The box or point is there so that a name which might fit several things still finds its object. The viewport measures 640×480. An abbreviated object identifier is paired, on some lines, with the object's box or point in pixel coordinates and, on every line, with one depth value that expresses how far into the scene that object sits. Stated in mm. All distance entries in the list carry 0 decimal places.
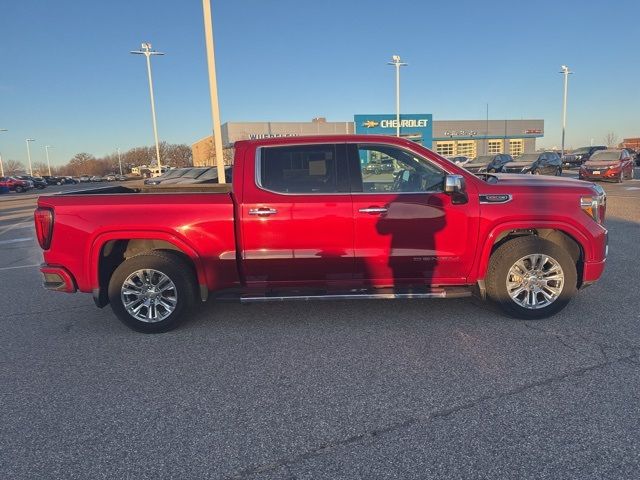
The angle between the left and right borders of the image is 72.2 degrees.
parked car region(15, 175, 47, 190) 51697
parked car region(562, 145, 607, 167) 36300
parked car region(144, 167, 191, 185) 23703
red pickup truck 4422
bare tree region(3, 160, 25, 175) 121094
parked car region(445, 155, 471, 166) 38331
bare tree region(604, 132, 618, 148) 95338
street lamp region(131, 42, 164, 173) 30469
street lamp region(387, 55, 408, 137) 36906
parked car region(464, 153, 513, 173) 28891
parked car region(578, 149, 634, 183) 20984
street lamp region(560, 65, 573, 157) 47594
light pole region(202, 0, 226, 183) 9625
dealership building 62812
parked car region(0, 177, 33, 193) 46031
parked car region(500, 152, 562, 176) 25594
